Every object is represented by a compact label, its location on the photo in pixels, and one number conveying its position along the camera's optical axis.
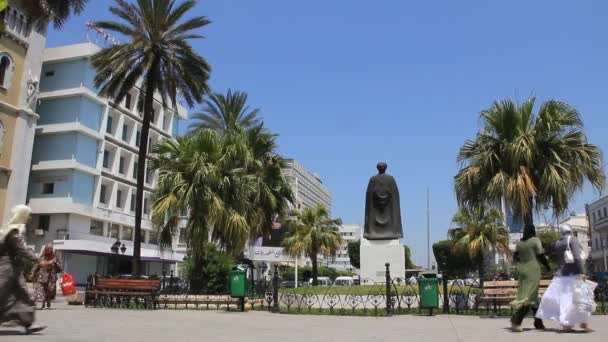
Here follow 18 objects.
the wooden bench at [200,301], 18.19
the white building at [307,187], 146.00
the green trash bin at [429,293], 14.30
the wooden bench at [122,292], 17.56
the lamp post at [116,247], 29.53
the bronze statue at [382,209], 20.16
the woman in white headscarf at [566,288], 9.21
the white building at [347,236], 160.25
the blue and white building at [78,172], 45.97
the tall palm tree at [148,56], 24.69
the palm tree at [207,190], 21.30
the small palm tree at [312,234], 43.06
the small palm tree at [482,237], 41.78
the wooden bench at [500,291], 14.38
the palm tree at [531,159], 15.52
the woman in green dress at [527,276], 9.65
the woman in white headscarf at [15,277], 7.70
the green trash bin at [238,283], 16.33
